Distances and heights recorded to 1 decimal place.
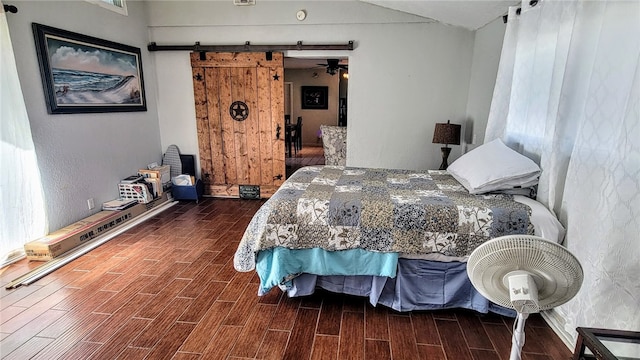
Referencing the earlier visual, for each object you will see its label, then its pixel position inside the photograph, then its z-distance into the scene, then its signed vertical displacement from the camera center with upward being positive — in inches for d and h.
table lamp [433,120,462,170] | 144.9 -10.0
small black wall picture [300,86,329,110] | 374.0 +14.7
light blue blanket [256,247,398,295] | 82.0 -38.3
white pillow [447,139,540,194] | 87.8 -16.3
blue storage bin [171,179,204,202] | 175.5 -43.8
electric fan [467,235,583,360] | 39.7 -20.0
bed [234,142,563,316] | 78.3 -31.6
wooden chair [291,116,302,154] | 320.8 -26.1
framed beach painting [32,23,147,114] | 117.6 +14.6
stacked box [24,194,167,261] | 109.4 -45.4
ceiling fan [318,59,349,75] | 220.7 +30.7
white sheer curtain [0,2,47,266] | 102.7 -20.4
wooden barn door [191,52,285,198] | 173.2 -5.9
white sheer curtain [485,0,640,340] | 57.0 -5.7
